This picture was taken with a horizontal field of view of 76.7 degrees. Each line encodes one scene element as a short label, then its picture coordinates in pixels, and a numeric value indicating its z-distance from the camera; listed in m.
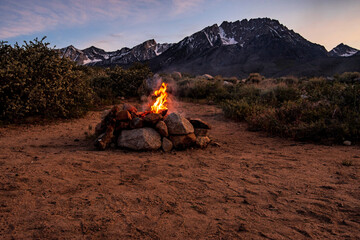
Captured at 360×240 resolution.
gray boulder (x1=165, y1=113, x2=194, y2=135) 5.23
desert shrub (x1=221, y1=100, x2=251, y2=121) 8.55
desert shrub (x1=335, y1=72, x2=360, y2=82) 17.85
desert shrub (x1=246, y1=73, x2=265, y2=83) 21.75
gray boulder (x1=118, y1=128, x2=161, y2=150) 4.99
